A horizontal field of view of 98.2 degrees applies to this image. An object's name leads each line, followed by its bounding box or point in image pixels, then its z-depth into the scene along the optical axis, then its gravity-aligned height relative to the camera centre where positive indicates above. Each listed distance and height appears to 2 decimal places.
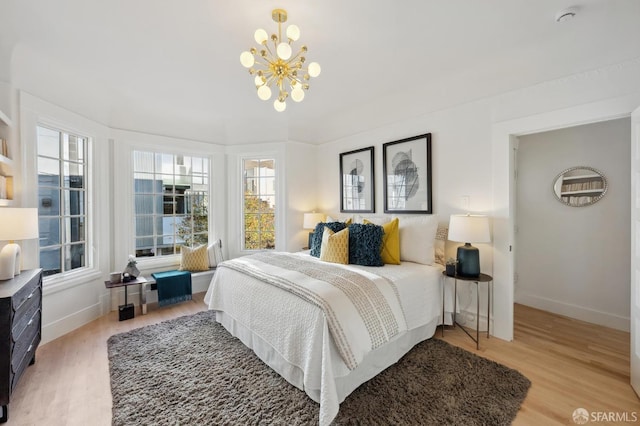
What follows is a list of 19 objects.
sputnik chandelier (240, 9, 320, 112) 1.81 +1.04
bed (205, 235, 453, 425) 1.72 -0.85
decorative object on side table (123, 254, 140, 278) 3.38 -0.70
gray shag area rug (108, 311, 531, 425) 1.69 -1.25
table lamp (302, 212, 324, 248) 4.32 -0.13
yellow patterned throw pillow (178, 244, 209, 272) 3.97 -0.69
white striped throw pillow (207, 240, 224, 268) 4.18 -0.64
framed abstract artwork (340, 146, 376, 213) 3.88 +0.42
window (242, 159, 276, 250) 4.54 +0.13
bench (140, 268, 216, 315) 3.35 -0.97
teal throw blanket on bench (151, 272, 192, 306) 3.53 -0.98
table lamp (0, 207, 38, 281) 1.99 -0.15
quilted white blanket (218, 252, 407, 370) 1.76 -0.64
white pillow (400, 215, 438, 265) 2.85 -0.31
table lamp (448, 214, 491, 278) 2.53 -0.24
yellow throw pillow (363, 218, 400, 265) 2.84 -0.36
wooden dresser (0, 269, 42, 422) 1.67 -0.78
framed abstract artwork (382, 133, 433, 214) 3.24 +0.43
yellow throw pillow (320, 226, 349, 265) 2.78 -0.38
